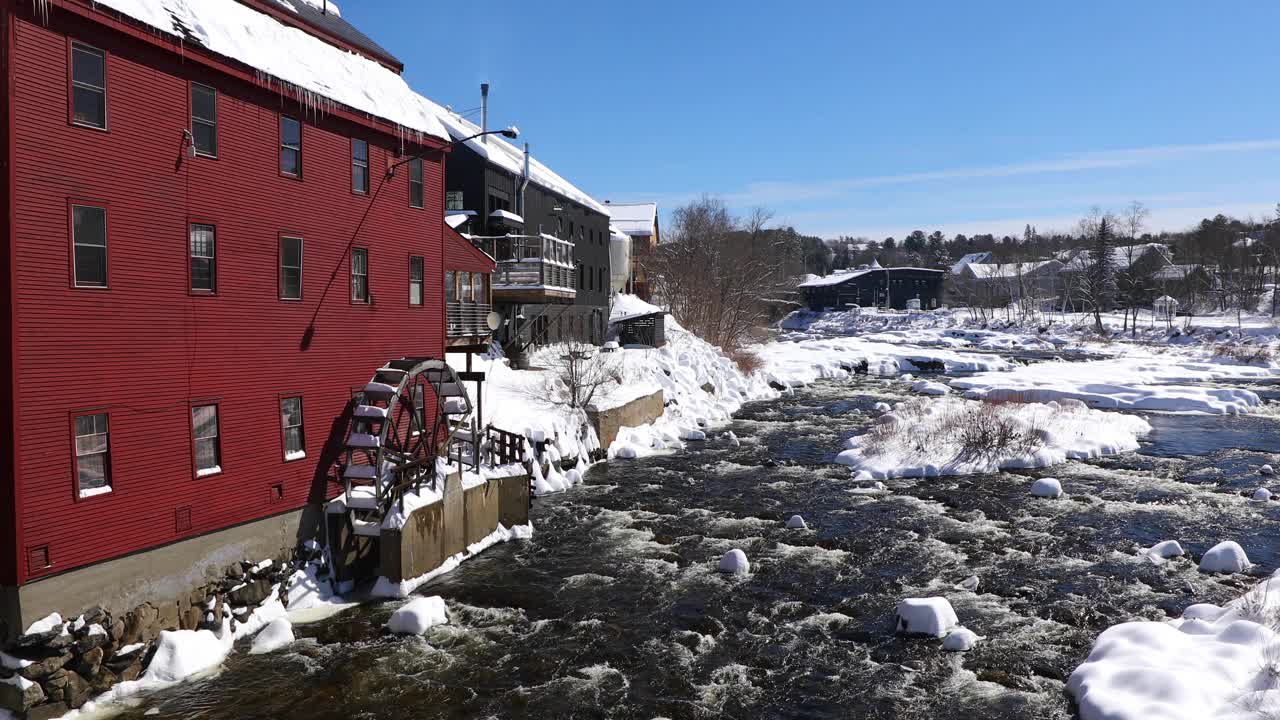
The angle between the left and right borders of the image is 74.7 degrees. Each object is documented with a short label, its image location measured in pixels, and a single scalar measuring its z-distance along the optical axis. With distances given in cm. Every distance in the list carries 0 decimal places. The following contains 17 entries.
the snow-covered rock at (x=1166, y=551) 1745
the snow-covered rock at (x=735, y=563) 1708
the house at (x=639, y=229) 7194
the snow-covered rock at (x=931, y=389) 4479
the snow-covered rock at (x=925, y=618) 1377
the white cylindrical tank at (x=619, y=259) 6129
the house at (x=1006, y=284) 12050
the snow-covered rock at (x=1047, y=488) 2264
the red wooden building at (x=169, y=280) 1138
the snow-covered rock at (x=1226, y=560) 1652
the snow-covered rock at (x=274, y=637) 1331
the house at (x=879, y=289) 13550
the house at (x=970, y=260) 15144
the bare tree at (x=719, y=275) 6041
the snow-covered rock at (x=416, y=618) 1395
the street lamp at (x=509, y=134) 1672
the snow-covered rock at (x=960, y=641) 1328
